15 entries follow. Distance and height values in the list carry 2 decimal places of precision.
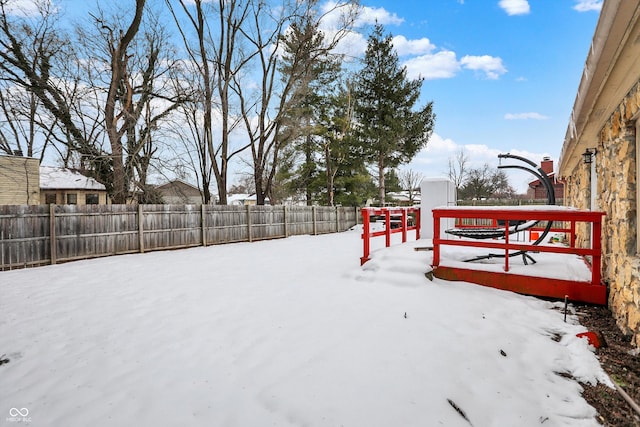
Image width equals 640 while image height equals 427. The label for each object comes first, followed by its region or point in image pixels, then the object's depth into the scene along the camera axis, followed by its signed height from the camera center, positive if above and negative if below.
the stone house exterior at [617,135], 2.14 +0.70
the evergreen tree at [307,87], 15.82 +6.42
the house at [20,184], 14.31 +1.06
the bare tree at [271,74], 15.54 +6.44
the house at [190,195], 31.86 +1.01
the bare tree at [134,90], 11.38 +4.65
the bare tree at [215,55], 14.76 +6.93
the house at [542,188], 24.78 +1.10
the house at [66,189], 22.25 +1.21
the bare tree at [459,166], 35.50 +3.71
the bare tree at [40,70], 11.06 +4.81
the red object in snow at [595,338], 2.85 -1.25
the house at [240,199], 42.78 +0.65
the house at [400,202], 23.87 -0.06
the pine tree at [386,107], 19.56 +5.75
